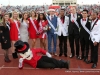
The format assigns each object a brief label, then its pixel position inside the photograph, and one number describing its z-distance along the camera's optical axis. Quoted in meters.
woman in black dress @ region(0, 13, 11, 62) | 4.18
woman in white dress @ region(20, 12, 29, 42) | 4.58
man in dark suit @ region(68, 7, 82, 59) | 4.42
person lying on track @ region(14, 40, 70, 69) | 3.75
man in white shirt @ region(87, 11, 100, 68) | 3.74
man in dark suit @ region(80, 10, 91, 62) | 4.16
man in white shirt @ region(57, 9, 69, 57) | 4.58
